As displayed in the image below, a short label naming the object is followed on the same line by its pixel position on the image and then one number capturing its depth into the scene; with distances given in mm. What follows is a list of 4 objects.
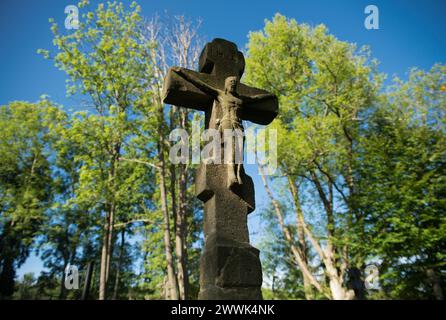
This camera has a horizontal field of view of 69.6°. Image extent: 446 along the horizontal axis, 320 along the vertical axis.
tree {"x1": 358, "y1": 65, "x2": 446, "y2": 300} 11328
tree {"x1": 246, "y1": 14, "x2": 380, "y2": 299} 15594
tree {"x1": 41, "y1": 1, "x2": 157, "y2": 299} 14531
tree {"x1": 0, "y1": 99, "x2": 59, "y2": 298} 21375
